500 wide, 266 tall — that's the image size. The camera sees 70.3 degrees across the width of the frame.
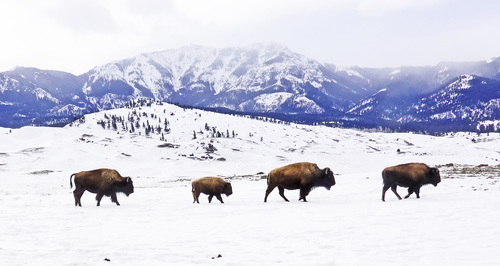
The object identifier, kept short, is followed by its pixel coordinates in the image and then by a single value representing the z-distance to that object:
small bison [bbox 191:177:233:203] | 21.25
